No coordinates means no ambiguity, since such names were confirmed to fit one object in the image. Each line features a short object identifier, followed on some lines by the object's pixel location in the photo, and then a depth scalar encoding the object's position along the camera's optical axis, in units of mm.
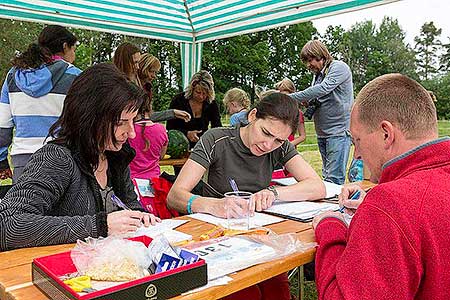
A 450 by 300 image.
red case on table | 1063
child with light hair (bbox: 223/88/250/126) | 5609
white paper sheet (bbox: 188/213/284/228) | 1884
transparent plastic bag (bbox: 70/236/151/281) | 1214
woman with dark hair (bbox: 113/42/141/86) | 3986
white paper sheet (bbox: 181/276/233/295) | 1208
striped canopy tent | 4418
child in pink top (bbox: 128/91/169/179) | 3305
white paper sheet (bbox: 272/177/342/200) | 2524
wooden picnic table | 1204
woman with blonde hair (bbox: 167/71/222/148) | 4789
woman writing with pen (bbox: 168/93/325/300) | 2279
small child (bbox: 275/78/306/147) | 5223
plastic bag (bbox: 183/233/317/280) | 1376
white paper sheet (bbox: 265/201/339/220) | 2041
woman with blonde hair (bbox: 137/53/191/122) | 4332
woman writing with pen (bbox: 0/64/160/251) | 1523
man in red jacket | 1050
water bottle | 3049
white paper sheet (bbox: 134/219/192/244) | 1658
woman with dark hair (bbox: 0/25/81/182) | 2875
